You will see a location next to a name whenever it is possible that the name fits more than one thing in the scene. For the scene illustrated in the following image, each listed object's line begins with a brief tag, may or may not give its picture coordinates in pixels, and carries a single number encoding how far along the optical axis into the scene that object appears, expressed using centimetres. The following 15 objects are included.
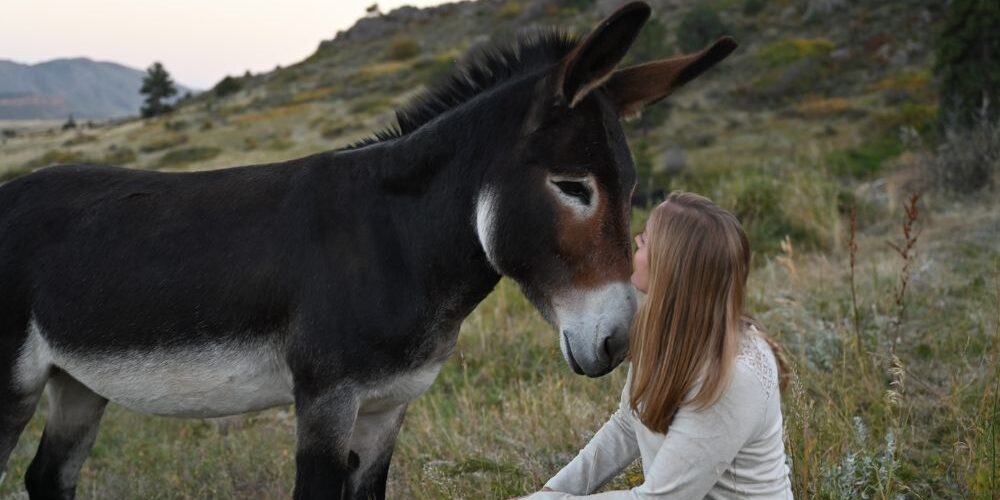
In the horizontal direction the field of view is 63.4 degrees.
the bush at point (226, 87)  5530
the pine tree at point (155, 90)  5228
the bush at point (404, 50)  5381
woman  208
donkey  236
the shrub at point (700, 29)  3036
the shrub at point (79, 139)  3596
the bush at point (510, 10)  5691
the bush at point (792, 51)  2941
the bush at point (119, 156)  2925
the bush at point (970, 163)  1004
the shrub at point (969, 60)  1230
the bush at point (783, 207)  892
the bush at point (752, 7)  3775
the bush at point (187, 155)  2809
